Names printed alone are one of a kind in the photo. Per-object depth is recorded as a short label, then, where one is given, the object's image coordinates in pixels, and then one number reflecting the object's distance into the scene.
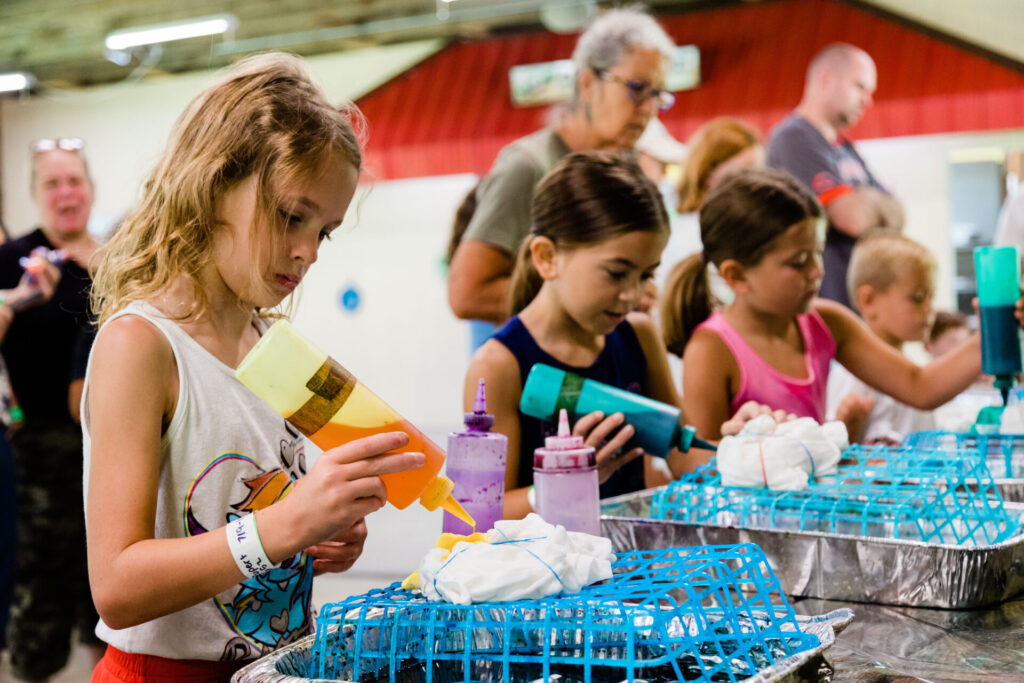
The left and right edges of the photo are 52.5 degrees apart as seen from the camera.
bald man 4.06
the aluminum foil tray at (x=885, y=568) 1.15
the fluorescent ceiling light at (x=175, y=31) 7.06
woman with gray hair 2.29
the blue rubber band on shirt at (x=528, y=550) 0.83
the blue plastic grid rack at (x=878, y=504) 1.26
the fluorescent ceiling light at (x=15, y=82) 8.47
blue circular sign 10.63
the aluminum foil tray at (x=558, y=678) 0.79
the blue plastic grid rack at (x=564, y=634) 0.80
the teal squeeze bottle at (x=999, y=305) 1.71
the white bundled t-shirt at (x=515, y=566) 0.82
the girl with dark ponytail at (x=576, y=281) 1.62
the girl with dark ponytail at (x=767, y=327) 2.03
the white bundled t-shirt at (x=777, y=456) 1.35
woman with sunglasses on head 3.15
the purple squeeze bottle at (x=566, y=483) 1.13
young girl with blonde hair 0.97
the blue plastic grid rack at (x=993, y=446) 1.64
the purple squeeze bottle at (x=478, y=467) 1.07
